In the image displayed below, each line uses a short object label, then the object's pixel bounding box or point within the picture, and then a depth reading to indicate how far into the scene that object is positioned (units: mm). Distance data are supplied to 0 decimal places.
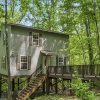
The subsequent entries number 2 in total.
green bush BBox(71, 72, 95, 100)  5761
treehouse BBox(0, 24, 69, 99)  11910
